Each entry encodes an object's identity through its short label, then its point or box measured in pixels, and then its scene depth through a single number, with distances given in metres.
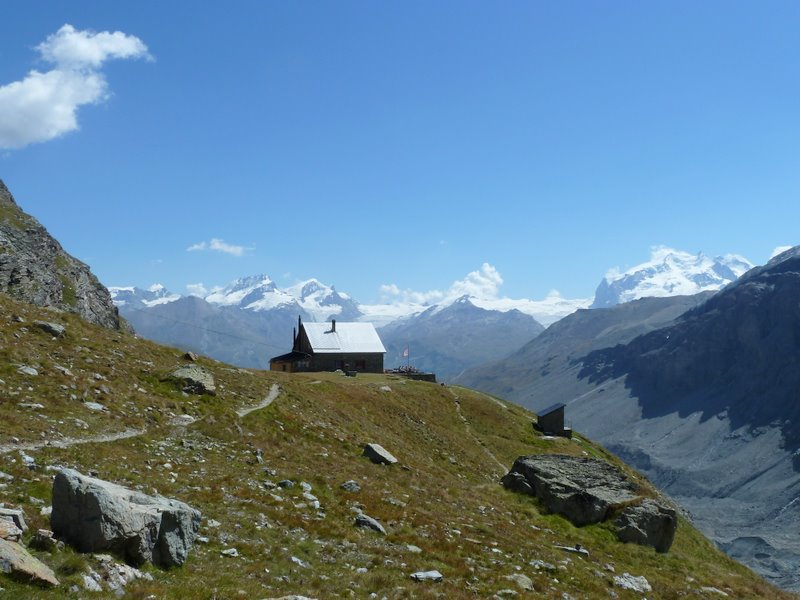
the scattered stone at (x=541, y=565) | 23.67
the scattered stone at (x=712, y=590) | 28.47
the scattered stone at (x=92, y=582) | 12.83
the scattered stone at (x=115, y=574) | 13.34
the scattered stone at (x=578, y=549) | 29.14
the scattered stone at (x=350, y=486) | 28.55
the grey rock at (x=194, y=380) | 39.75
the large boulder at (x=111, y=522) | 14.30
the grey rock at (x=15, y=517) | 14.17
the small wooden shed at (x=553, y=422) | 91.75
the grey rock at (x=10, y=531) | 13.35
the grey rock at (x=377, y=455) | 38.75
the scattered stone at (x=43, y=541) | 13.80
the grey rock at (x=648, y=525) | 36.81
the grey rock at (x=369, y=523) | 23.60
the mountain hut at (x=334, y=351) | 119.50
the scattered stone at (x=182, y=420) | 33.12
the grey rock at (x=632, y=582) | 25.09
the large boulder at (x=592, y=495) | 37.53
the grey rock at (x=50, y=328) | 38.66
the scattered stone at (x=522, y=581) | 20.72
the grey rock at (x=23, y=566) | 12.10
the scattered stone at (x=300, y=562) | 18.18
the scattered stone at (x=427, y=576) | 18.94
